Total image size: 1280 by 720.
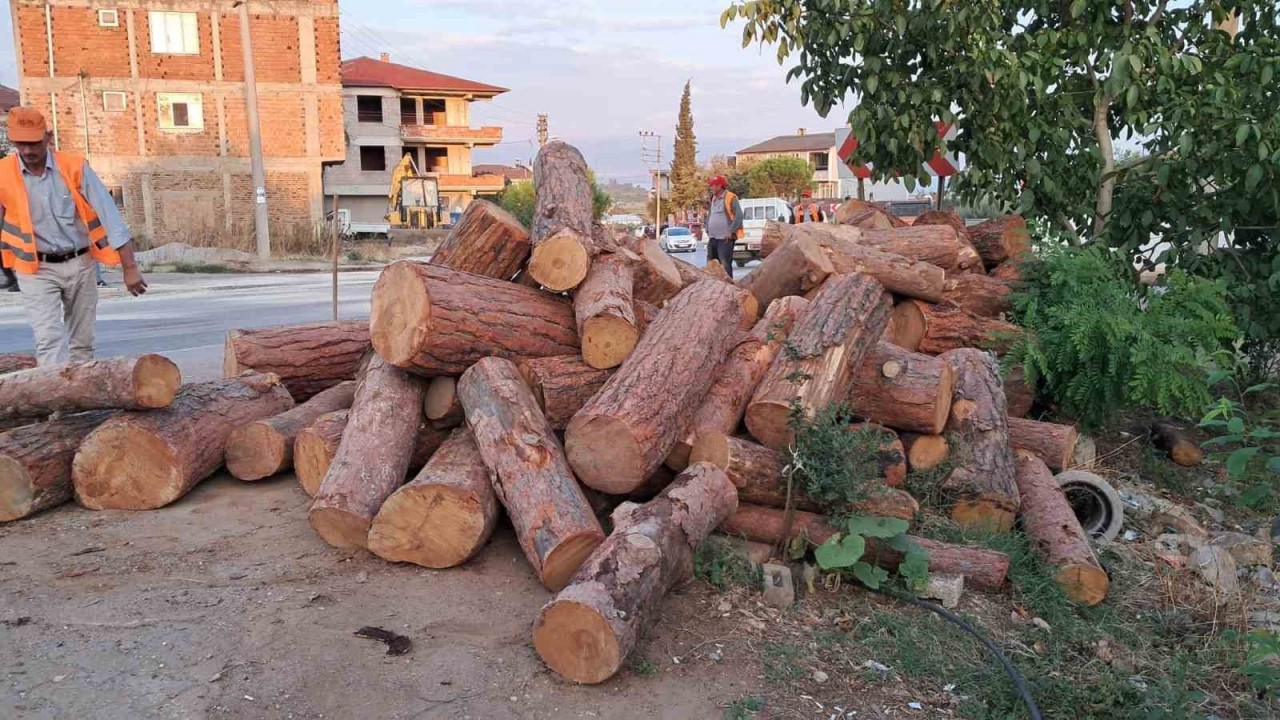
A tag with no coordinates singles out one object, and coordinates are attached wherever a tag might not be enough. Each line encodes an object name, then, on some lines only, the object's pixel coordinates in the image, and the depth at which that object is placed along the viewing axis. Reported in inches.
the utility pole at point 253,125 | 1003.3
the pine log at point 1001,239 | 300.0
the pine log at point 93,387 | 188.2
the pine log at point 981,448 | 192.4
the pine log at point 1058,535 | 170.6
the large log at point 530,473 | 158.4
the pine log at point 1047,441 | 222.5
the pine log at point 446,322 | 190.2
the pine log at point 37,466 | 185.0
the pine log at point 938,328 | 264.1
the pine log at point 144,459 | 190.5
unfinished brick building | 1289.4
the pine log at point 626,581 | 134.3
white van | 1051.9
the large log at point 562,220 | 215.0
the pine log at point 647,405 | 171.3
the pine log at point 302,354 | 239.1
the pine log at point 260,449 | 205.6
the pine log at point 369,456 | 171.9
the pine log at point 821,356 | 191.5
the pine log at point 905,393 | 204.1
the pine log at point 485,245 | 224.2
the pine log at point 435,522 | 166.1
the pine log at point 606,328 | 199.2
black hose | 133.7
